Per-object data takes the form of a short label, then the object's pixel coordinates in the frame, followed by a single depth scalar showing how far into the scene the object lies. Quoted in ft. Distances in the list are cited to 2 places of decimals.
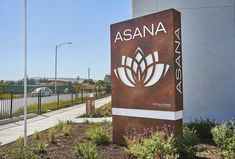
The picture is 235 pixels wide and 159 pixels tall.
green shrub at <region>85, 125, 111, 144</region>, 32.50
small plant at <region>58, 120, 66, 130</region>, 46.37
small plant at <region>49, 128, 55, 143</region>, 34.83
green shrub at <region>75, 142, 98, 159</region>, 23.39
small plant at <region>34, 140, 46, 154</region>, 28.63
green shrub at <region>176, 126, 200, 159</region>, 25.75
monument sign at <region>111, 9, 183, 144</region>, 28.60
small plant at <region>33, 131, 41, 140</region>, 38.22
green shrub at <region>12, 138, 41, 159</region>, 23.03
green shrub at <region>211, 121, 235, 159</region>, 24.90
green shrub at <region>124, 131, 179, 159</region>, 21.51
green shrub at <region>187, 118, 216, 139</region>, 35.94
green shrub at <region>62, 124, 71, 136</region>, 39.63
